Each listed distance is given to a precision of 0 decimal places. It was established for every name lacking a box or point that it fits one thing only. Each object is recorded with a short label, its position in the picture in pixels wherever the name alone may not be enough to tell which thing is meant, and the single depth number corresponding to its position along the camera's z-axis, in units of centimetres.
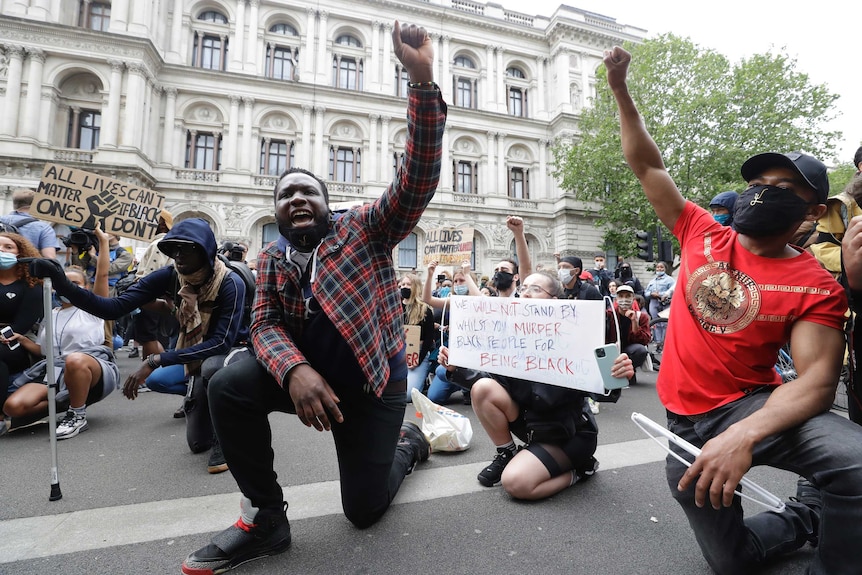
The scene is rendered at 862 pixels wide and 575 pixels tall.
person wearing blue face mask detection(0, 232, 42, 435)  372
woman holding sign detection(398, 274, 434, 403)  532
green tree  1789
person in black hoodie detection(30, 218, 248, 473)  297
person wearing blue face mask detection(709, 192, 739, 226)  320
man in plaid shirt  178
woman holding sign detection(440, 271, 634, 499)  245
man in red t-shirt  139
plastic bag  323
